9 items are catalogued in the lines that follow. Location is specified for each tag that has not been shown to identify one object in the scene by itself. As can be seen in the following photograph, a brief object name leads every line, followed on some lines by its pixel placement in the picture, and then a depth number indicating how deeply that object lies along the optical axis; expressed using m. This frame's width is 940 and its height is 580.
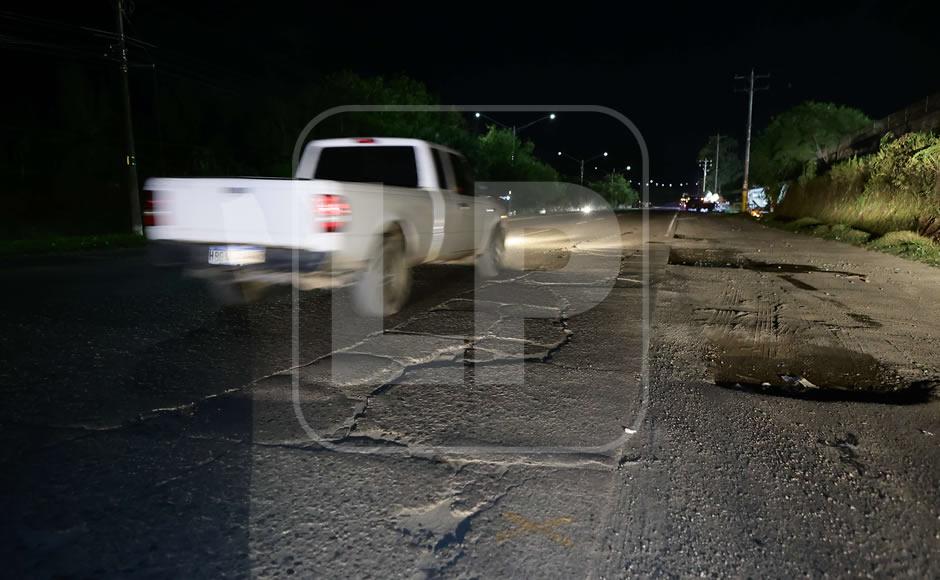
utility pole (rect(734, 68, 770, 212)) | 44.92
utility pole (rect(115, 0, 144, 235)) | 17.69
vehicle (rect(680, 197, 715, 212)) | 57.38
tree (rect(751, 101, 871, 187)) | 38.97
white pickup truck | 5.69
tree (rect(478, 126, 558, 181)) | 48.28
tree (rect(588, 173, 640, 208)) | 101.01
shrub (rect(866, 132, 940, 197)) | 15.10
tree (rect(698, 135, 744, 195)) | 89.17
